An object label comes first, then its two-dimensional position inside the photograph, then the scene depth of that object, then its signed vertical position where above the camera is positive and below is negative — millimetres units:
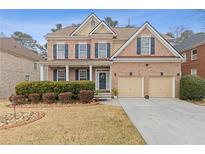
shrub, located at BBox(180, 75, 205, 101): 12145 -976
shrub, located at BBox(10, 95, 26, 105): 10185 -1666
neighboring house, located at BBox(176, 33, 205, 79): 15843 +2790
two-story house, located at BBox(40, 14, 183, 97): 13483 +1155
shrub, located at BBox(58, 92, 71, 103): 10375 -1530
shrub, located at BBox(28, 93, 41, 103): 10455 -1554
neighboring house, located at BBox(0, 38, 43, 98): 15138 +1393
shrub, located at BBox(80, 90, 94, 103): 10599 -1479
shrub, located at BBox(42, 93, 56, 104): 10351 -1534
